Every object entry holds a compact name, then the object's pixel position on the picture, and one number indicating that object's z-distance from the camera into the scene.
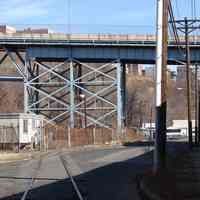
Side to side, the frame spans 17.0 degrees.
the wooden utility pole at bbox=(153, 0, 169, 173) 22.09
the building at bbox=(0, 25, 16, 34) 108.36
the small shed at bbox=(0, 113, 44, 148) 60.25
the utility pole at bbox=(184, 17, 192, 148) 57.92
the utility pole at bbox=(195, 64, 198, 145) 70.30
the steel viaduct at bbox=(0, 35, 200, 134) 82.12
